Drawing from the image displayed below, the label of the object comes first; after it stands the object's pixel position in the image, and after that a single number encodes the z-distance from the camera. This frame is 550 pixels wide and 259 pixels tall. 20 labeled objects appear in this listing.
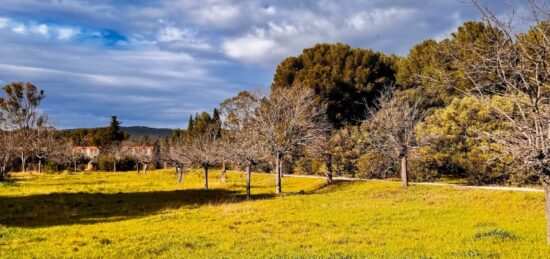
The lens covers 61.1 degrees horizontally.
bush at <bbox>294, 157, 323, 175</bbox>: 67.36
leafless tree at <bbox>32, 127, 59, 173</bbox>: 83.05
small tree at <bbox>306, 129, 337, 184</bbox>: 51.04
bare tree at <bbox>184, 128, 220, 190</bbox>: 51.98
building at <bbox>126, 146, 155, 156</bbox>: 100.40
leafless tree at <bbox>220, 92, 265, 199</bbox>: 45.72
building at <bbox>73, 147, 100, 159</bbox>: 120.51
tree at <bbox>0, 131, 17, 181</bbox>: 63.38
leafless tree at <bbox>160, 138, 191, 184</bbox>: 56.22
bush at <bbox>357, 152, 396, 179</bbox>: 55.12
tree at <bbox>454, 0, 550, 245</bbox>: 12.77
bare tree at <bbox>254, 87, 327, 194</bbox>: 47.75
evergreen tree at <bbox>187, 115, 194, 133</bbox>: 128.19
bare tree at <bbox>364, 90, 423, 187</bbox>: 42.50
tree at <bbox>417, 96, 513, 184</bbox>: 45.59
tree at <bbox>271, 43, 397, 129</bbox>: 69.62
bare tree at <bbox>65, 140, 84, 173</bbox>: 93.14
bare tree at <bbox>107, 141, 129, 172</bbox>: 100.62
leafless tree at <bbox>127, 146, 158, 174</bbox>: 82.51
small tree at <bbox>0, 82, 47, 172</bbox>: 97.31
